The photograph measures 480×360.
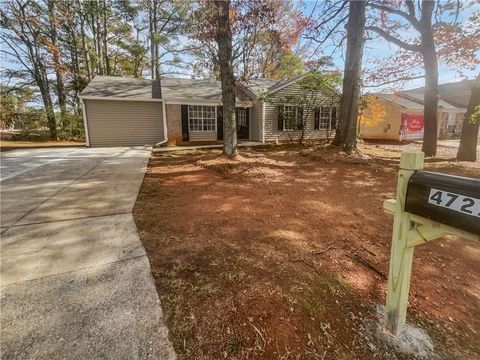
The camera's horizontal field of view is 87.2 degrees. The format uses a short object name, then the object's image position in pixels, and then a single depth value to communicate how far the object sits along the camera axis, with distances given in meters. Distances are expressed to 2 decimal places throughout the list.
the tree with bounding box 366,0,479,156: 10.29
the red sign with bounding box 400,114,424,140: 18.41
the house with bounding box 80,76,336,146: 13.39
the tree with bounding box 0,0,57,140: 16.08
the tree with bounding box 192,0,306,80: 8.34
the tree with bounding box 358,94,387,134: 18.24
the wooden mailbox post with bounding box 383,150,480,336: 1.18
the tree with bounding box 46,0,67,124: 17.30
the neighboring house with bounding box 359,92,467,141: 18.42
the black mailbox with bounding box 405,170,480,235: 1.16
